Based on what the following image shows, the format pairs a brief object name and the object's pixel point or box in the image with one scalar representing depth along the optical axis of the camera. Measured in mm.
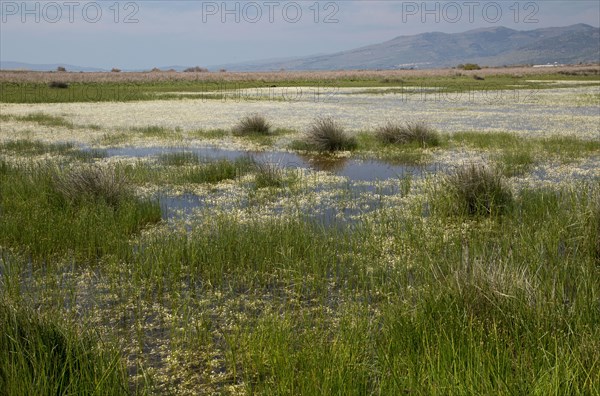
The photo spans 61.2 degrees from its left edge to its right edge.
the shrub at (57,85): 43031
